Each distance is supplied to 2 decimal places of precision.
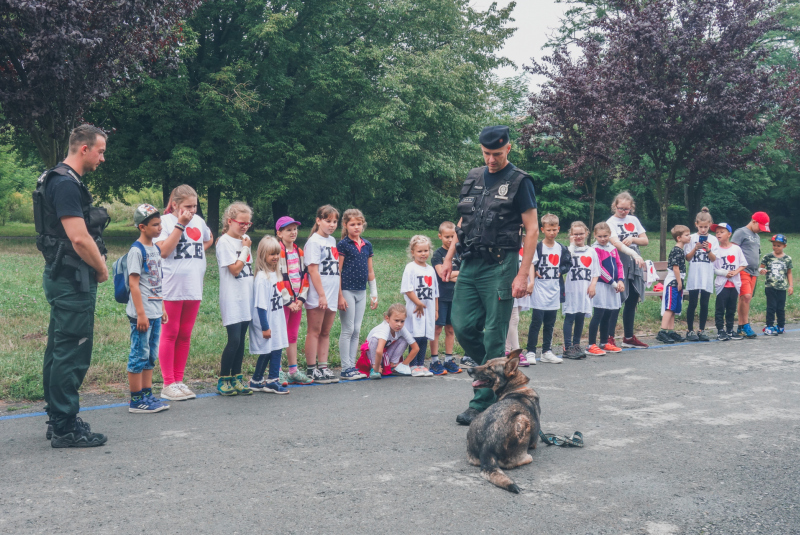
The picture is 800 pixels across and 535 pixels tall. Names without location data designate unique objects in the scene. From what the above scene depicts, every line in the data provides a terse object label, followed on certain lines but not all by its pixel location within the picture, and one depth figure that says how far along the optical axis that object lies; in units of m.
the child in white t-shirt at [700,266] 10.40
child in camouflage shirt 10.74
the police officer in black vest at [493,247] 5.51
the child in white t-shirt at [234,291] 6.48
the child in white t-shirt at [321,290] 7.33
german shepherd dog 4.25
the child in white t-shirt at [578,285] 8.88
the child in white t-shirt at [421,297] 7.76
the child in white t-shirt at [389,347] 7.54
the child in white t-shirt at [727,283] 10.32
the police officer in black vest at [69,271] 4.74
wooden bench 12.73
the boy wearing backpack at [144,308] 5.80
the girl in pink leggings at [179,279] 6.21
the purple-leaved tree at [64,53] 9.21
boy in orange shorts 11.64
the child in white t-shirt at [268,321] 6.69
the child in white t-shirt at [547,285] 8.62
